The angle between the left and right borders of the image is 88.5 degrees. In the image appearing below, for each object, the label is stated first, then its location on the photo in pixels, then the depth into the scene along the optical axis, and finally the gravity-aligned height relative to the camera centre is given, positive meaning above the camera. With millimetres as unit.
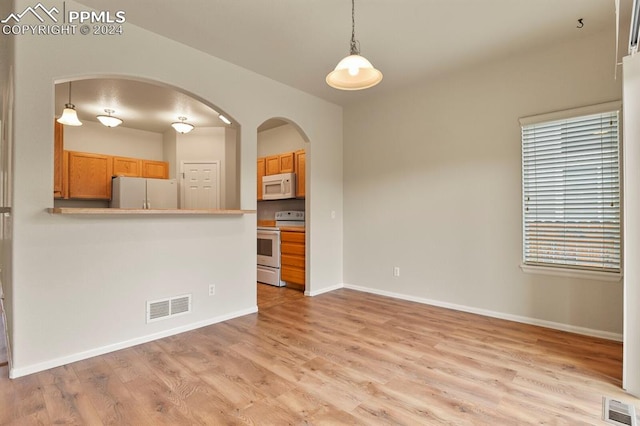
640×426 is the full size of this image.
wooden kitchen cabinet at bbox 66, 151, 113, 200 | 5520 +643
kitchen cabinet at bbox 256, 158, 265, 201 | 6096 +756
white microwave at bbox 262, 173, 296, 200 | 5402 +445
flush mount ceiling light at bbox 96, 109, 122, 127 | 4959 +1414
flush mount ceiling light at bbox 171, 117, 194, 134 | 5321 +1406
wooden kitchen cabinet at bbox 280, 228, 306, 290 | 4824 -680
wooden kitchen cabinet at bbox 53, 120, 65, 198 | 5112 +863
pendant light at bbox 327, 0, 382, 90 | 2137 +960
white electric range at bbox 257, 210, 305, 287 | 5199 -556
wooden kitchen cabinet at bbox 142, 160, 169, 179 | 6336 +856
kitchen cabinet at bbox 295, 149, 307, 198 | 5332 +658
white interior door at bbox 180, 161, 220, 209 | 6465 +544
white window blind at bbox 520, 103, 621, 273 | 2893 +216
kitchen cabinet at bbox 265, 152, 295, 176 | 5550 +861
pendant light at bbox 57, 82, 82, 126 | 4156 +1228
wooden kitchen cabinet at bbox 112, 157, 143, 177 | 6010 +858
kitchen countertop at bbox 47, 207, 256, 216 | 2418 +4
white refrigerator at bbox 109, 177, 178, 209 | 5586 +348
